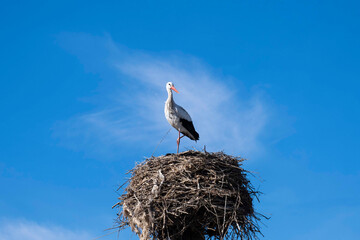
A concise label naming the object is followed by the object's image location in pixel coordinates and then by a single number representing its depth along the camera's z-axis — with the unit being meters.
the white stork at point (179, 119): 26.75
